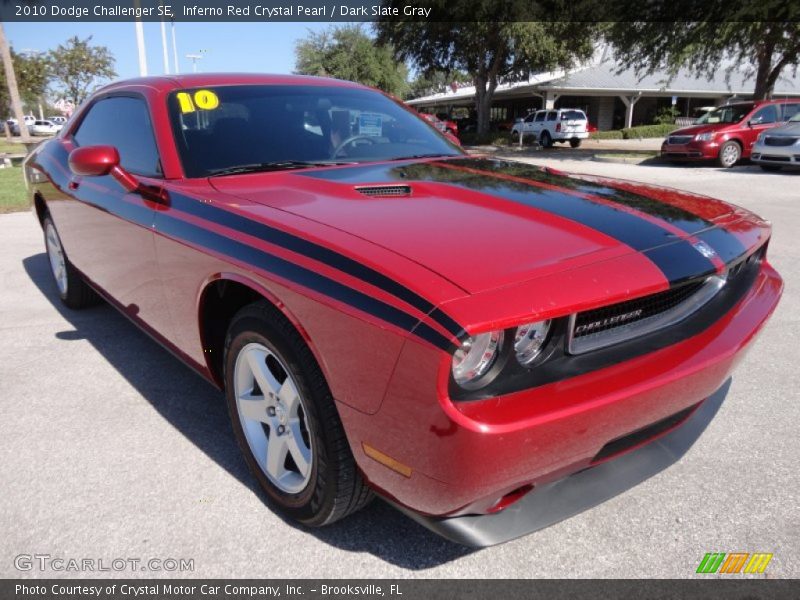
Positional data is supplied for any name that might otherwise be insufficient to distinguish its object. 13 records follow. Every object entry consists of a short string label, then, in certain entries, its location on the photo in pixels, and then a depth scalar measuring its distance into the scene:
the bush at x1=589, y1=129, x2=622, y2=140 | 33.34
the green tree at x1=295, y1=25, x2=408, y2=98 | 44.88
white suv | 27.12
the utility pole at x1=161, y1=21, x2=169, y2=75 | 28.20
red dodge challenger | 1.54
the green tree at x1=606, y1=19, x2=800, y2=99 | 17.02
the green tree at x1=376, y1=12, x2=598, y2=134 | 26.50
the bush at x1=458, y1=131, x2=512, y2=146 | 30.84
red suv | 15.92
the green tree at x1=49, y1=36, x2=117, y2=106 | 40.09
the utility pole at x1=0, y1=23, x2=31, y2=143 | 20.25
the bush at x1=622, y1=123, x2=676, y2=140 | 33.34
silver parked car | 13.55
